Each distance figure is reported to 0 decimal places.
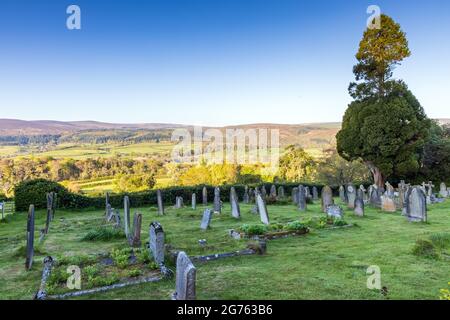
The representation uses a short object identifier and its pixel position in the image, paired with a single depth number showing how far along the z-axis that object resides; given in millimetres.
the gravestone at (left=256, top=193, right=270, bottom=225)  14967
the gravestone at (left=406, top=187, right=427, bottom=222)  14594
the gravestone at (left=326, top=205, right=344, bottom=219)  15404
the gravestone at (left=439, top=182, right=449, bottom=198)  26422
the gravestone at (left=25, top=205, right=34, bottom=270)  9372
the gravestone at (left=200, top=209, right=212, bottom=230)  14736
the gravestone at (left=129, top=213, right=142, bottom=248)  11578
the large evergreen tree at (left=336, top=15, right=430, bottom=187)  30812
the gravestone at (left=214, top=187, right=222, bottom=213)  20602
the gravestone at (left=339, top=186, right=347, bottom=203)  25272
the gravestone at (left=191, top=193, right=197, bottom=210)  24219
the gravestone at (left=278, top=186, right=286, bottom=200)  27994
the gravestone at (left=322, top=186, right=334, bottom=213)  19000
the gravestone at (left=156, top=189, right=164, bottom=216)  21375
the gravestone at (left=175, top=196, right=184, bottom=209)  25477
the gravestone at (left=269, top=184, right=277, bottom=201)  25528
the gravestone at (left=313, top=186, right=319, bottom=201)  29267
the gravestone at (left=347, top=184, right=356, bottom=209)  20344
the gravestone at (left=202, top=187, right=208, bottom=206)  27641
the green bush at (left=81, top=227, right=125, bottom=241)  13176
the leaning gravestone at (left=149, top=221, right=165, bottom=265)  8750
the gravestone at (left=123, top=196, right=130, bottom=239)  13431
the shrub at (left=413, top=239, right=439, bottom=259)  9008
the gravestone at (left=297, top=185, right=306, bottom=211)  20078
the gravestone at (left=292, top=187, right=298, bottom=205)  23981
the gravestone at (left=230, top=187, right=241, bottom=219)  17828
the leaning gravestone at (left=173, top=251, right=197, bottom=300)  5230
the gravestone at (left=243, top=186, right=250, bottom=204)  27031
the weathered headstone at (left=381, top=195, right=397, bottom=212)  19139
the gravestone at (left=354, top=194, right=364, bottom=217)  16875
